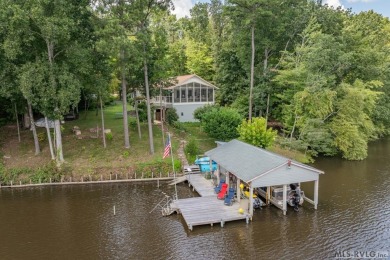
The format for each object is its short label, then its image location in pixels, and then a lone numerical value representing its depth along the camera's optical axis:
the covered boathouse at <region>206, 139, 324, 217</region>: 18.69
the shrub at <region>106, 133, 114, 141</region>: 32.28
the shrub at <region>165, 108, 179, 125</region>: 39.02
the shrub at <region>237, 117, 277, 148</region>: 28.03
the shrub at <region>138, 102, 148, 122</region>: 38.72
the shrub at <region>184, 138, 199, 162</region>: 30.18
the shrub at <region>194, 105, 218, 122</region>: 37.60
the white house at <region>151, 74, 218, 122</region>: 40.69
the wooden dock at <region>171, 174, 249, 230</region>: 18.11
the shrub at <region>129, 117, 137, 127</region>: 36.69
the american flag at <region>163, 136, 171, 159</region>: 23.96
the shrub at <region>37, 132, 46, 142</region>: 31.53
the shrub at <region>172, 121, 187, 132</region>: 37.47
